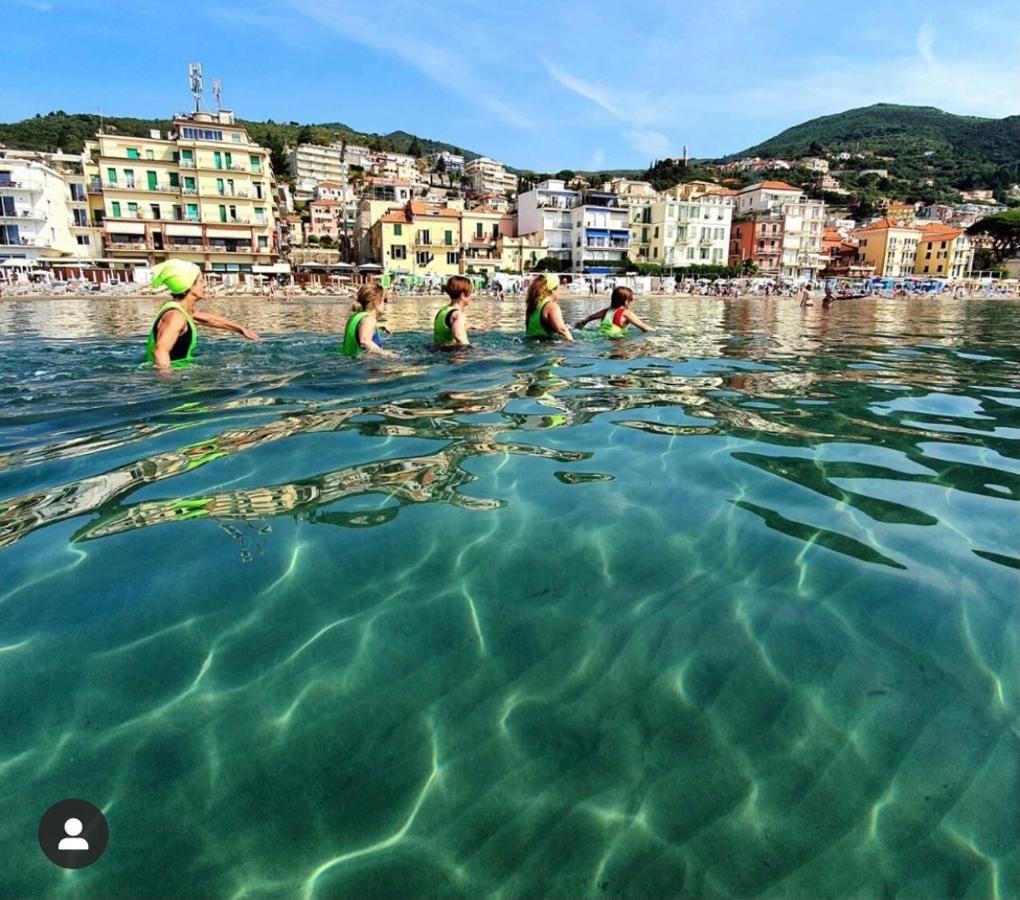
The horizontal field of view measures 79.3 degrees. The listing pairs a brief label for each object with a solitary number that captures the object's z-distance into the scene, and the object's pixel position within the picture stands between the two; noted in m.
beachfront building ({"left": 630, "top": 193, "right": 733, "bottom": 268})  70.44
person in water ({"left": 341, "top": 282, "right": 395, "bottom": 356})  7.75
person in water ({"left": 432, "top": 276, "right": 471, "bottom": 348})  8.48
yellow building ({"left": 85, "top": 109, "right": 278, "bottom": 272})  51.72
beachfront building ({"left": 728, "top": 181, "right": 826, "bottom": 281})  78.06
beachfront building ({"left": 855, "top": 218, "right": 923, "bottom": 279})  85.25
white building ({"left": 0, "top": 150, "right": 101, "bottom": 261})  48.47
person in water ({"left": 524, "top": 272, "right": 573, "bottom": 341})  9.85
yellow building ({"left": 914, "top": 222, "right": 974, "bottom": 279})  85.44
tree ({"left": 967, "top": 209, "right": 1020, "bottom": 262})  81.19
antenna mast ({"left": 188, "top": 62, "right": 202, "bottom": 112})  61.28
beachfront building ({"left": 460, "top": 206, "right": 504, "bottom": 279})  63.16
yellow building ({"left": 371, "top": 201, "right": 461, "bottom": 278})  60.59
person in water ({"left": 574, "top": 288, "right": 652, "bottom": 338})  10.40
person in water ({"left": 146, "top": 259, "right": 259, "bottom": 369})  6.76
